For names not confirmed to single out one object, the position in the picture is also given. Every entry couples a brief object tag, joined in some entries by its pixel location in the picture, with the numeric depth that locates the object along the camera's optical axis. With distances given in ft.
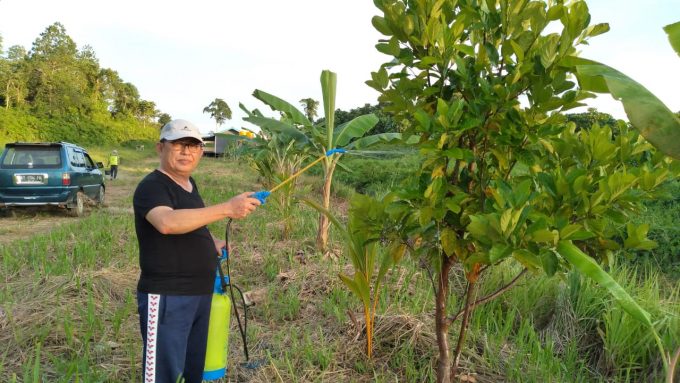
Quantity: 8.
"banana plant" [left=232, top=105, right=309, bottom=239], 20.44
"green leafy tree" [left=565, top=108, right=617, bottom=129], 61.87
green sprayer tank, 7.93
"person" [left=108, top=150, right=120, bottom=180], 52.95
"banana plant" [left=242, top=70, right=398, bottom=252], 17.19
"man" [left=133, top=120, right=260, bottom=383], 6.40
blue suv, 25.54
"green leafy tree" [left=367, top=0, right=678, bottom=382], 4.54
